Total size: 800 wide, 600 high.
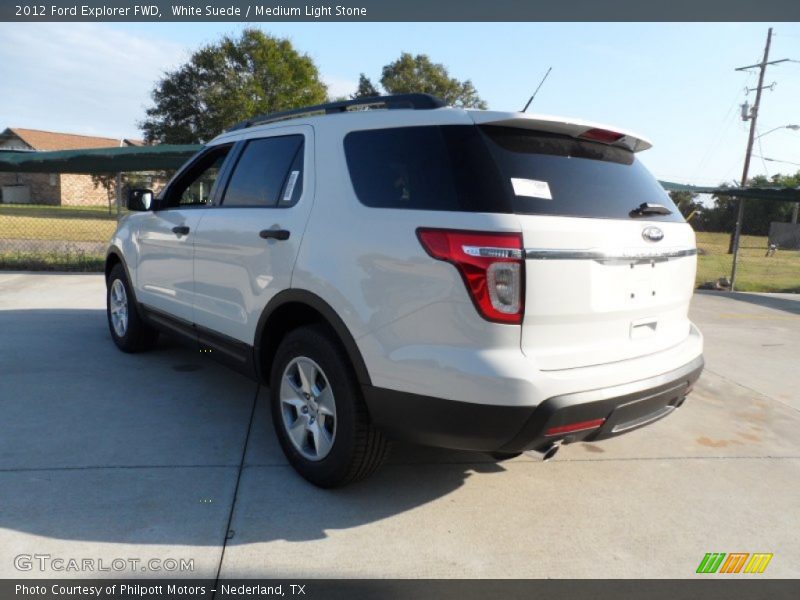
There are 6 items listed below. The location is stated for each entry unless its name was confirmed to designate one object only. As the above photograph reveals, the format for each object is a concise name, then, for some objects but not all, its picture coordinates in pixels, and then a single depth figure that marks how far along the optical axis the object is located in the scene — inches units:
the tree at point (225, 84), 1459.2
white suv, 92.9
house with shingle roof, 1726.1
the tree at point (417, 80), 1690.5
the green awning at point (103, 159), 419.5
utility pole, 1205.1
